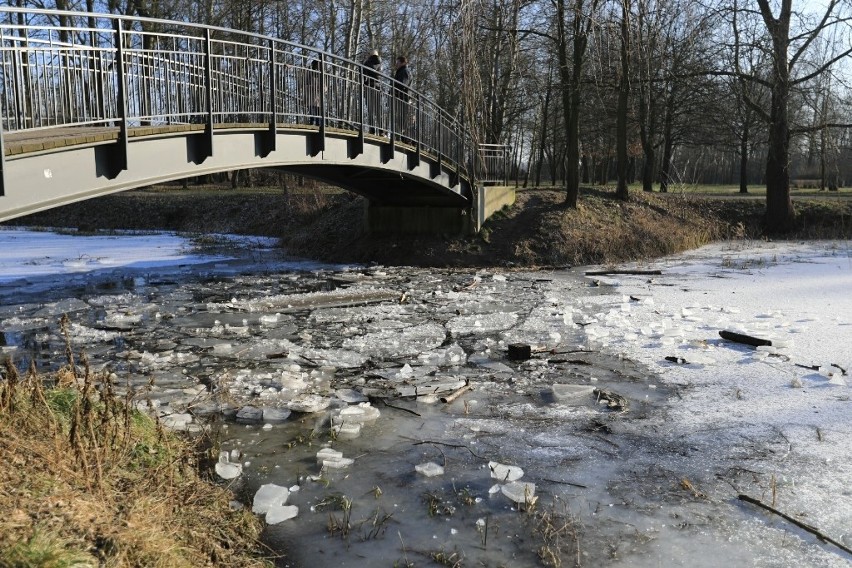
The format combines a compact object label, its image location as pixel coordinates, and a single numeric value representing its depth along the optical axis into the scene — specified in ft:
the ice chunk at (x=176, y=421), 20.15
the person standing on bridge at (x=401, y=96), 52.80
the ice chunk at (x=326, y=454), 18.42
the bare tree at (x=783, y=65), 64.23
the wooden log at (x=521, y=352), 28.32
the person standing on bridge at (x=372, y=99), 49.21
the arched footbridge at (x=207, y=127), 25.50
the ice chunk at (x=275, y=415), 21.19
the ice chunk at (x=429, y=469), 17.58
